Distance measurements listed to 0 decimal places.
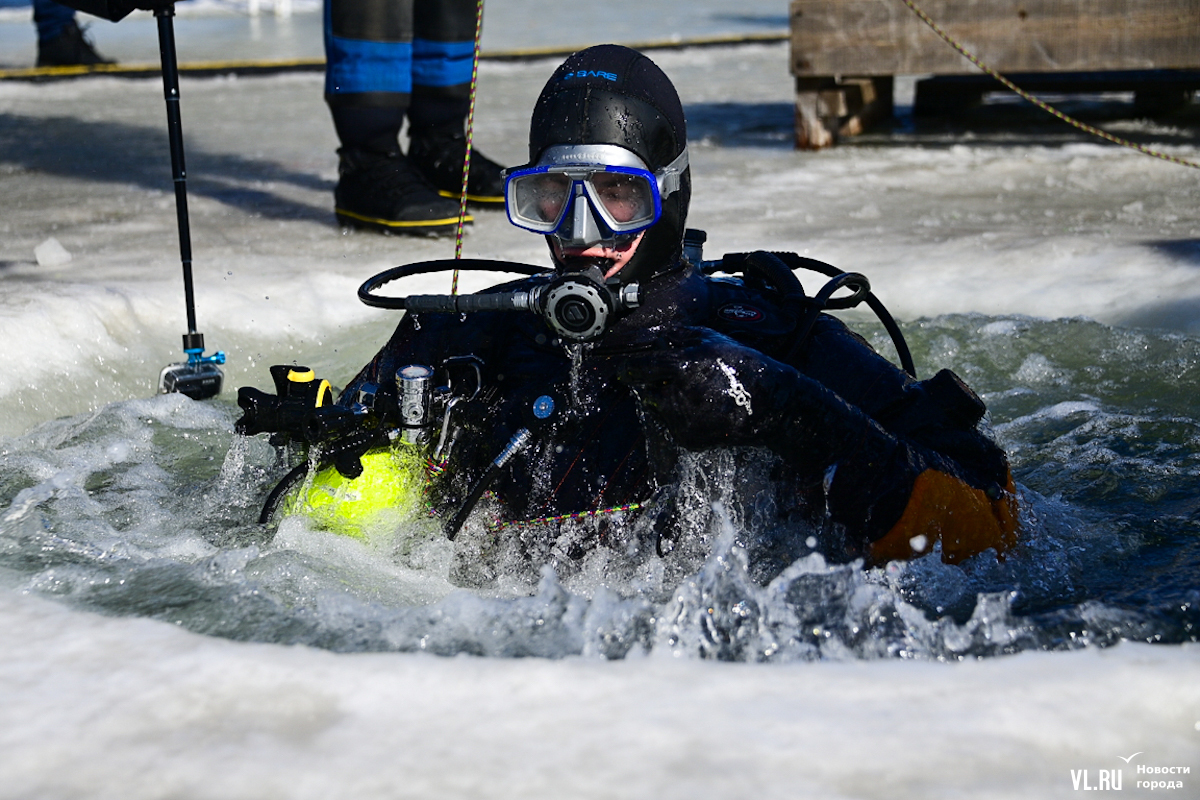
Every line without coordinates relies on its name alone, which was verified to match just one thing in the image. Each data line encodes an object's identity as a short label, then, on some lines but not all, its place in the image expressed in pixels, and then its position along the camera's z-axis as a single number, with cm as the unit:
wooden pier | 1247
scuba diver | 450
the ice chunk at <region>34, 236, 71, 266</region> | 893
